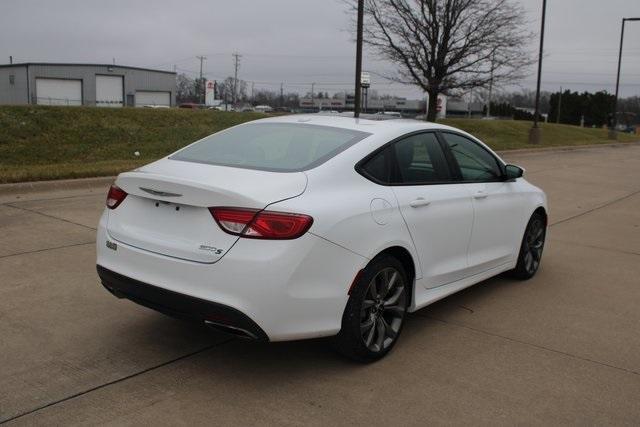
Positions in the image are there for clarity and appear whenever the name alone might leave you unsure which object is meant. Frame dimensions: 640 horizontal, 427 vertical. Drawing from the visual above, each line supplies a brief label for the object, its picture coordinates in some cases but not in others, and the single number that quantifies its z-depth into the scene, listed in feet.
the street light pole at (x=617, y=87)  131.34
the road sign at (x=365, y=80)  66.13
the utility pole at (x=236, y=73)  312.44
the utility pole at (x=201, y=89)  349.96
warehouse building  187.42
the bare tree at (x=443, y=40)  83.82
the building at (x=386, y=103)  217.15
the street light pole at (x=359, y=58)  49.96
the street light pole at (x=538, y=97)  94.22
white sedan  11.25
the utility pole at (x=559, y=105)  264.80
